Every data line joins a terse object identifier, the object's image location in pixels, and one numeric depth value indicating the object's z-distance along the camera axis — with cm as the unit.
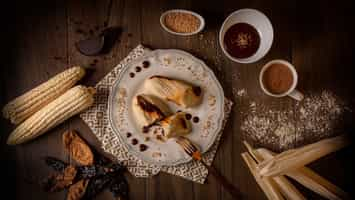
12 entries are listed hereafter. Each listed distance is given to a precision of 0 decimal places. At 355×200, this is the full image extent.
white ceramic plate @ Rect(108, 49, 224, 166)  135
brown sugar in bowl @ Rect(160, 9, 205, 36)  135
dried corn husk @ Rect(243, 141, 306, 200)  131
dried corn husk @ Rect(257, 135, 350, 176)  128
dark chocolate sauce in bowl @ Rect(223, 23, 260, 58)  132
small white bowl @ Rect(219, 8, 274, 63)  130
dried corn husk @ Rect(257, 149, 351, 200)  130
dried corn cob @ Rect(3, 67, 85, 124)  131
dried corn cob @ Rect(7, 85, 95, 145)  129
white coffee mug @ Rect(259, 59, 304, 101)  130
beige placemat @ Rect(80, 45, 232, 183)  137
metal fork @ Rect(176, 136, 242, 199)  134
